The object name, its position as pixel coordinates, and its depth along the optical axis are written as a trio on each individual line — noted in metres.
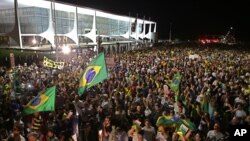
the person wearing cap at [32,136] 3.84
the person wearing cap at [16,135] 4.08
